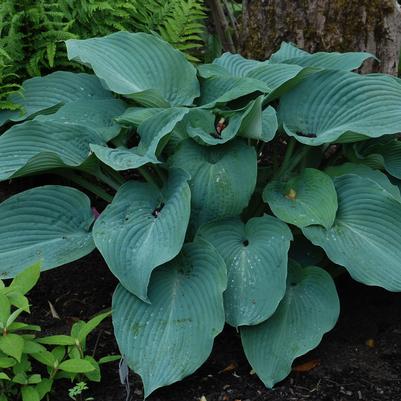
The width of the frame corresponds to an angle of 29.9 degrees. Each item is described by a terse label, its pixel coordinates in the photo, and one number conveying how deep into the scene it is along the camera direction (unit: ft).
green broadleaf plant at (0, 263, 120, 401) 8.71
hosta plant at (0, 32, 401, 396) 9.91
